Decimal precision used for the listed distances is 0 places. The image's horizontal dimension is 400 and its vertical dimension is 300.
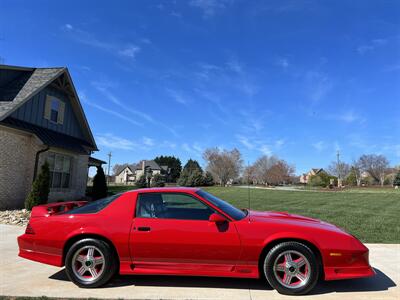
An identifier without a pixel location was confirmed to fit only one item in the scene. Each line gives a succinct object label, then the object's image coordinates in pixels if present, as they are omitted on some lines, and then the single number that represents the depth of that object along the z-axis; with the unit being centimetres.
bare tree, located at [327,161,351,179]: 9938
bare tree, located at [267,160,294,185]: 9534
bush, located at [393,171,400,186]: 7222
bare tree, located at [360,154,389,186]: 9650
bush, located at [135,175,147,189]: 5335
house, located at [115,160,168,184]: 9975
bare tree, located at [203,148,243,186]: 8112
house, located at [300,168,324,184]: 14012
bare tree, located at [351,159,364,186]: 9540
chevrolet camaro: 440
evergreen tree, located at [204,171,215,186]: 6530
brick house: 1392
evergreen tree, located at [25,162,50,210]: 1283
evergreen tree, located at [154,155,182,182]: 10345
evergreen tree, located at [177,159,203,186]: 6222
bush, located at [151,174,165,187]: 5771
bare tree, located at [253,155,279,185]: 10019
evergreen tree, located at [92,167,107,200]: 2030
